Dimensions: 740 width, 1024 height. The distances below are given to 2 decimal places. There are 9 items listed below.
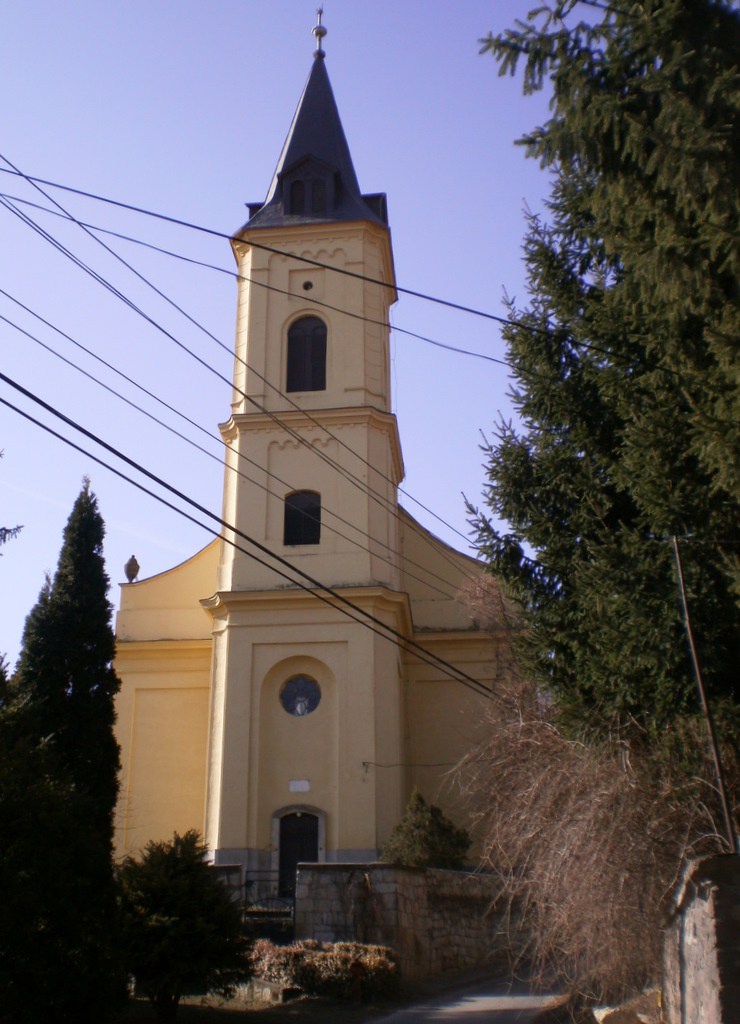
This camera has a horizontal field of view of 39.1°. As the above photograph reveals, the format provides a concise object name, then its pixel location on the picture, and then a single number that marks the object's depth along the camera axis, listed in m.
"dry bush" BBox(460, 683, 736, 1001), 8.60
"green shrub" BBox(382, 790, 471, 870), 19.11
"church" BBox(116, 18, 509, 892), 23.27
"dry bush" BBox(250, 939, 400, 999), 14.42
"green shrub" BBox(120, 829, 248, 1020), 12.02
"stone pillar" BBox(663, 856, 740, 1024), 7.60
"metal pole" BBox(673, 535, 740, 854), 8.14
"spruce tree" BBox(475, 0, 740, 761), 7.98
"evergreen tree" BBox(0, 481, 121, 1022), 9.39
